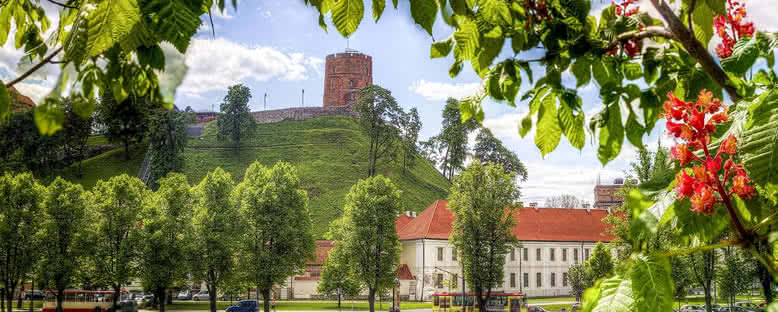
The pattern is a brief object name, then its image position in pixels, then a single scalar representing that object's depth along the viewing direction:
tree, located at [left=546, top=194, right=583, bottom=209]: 166.19
